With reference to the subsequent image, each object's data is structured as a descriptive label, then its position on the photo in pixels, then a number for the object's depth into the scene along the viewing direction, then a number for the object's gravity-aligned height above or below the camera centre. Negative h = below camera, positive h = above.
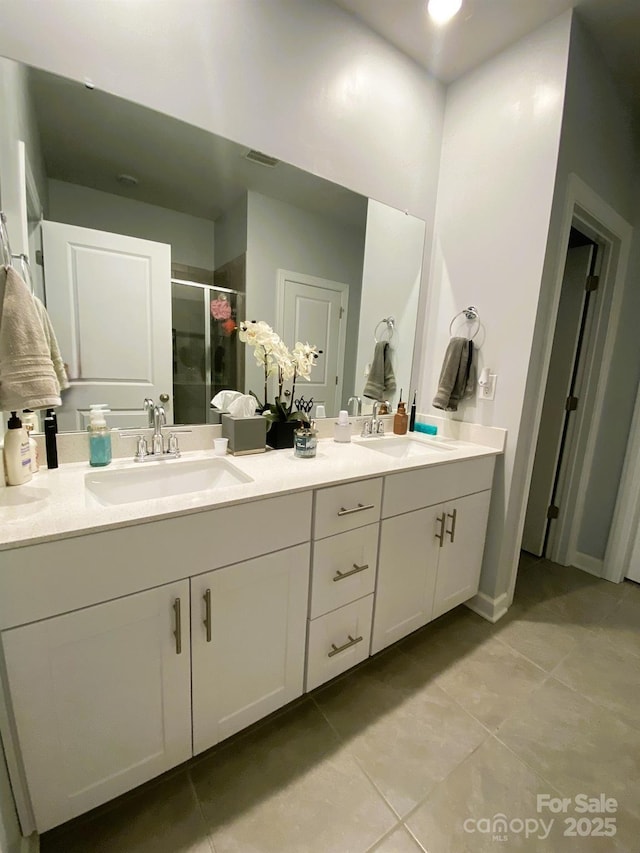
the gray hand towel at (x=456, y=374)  1.80 -0.03
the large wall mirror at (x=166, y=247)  1.11 +0.40
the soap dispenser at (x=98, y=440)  1.16 -0.29
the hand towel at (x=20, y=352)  0.83 -0.01
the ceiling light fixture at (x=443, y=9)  1.35 +1.34
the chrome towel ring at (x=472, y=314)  1.80 +0.27
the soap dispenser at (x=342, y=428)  1.70 -0.31
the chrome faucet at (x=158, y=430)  1.28 -0.28
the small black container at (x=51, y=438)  1.12 -0.28
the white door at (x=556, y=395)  2.15 -0.14
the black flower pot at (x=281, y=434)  1.52 -0.32
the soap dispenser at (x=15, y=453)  0.96 -0.29
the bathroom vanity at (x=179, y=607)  0.78 -0.67
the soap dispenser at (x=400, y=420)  1.98 -0.31
